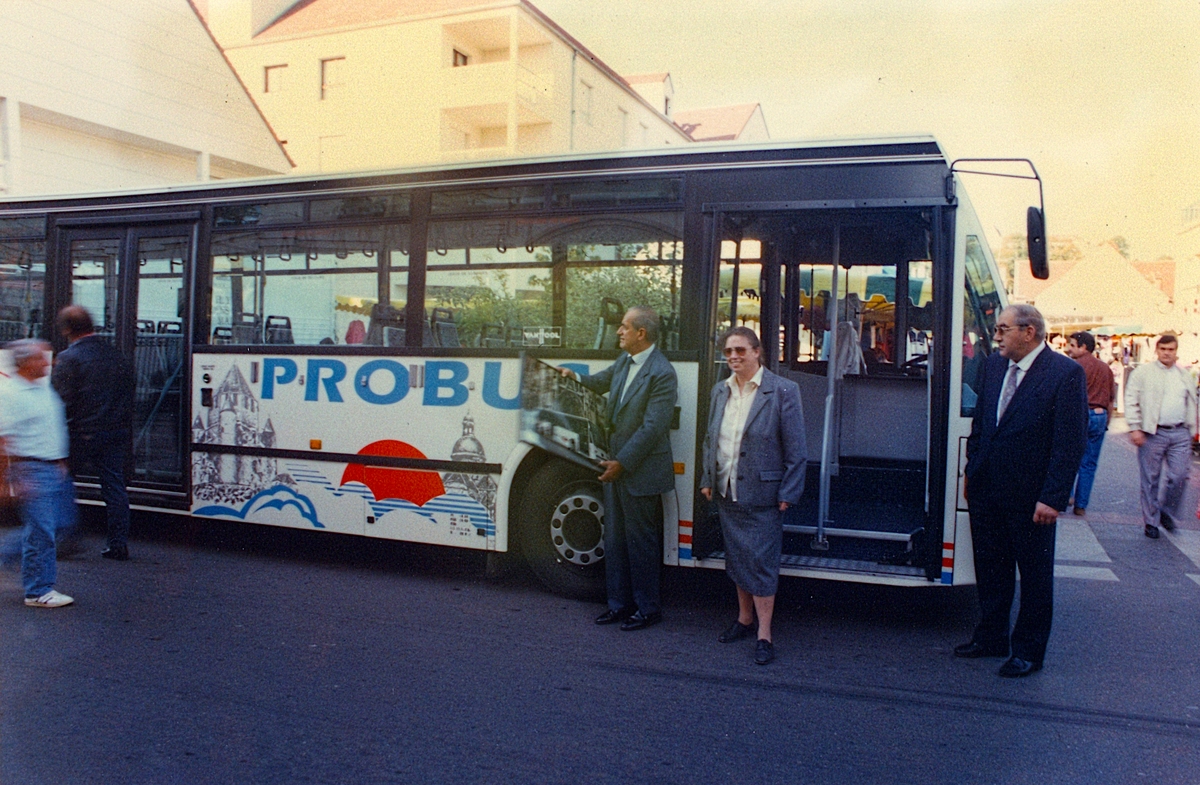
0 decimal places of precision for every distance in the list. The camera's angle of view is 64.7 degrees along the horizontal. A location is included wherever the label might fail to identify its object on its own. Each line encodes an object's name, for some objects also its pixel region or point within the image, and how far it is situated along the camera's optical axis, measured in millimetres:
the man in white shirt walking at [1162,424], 8781
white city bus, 5695
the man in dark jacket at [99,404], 6703
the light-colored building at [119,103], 14203
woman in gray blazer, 5164
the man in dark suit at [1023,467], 4707
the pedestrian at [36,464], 5539
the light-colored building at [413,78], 24562
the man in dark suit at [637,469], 5496
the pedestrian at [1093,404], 10133
